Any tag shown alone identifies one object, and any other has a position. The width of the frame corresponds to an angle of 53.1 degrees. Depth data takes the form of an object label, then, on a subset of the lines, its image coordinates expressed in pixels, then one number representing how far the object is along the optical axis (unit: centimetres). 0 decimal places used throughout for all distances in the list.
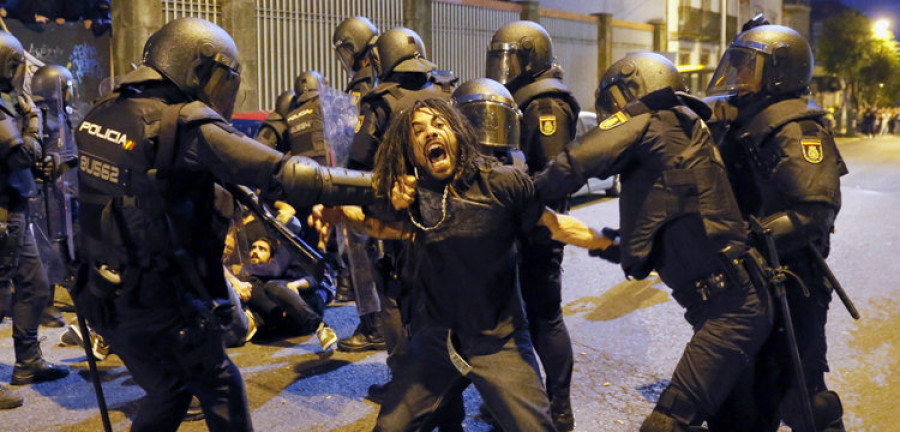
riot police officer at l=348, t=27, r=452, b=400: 463
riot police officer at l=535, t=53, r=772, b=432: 354
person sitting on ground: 627
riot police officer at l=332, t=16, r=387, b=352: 504
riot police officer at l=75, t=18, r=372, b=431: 324
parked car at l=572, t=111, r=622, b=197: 1394
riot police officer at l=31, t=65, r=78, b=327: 680
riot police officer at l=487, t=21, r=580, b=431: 446
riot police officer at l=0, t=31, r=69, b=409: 510
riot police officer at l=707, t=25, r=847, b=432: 376
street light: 4912
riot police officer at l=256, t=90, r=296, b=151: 670
